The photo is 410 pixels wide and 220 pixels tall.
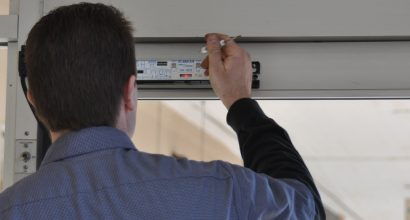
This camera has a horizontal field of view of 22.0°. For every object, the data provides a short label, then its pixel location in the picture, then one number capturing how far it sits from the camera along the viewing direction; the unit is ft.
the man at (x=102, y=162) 5.81
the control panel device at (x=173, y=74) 8.11
